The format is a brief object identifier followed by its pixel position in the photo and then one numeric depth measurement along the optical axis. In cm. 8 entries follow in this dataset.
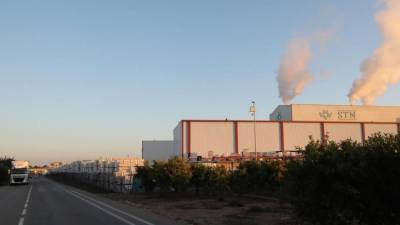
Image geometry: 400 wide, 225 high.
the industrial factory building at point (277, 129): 8138
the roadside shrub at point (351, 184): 1173
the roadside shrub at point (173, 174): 3947
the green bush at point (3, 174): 8169
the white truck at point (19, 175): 7338
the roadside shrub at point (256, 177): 3719
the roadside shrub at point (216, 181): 3991
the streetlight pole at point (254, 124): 7069
